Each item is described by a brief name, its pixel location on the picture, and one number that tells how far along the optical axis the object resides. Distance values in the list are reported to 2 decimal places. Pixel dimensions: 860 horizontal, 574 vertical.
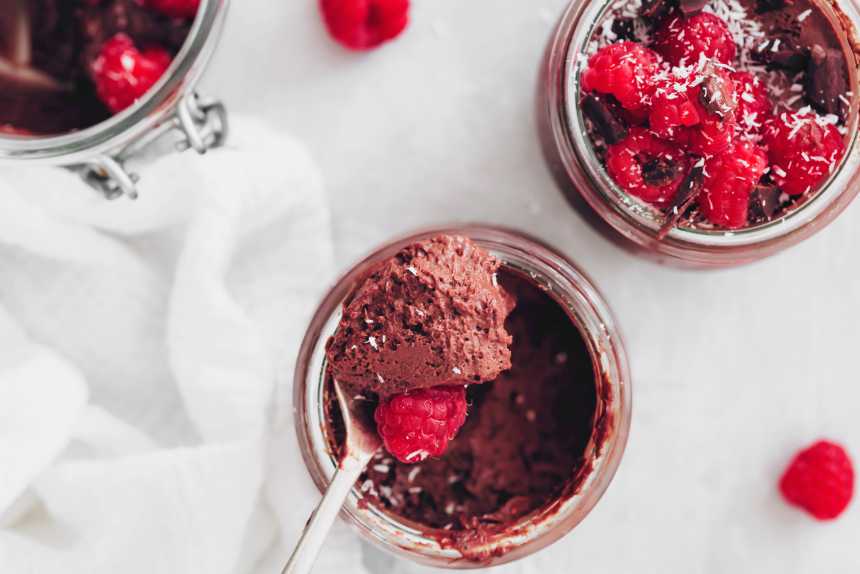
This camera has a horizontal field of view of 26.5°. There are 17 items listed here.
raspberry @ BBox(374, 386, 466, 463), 0.44
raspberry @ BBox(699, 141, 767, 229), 0.45
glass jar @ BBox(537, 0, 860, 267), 0.46
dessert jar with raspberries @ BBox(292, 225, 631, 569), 0.44
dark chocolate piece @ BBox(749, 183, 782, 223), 0.46
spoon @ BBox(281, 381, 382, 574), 0.45
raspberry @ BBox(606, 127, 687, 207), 0.45
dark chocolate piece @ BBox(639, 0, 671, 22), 0.46
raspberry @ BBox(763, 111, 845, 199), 0.46
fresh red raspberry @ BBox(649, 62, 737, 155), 0.44
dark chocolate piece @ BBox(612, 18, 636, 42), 0.46
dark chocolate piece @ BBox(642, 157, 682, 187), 0.45
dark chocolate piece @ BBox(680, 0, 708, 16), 0.45
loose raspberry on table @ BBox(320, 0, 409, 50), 0.50
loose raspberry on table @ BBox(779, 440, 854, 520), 0.50
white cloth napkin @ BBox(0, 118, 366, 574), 0.51
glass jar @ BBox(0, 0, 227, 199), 0.47
